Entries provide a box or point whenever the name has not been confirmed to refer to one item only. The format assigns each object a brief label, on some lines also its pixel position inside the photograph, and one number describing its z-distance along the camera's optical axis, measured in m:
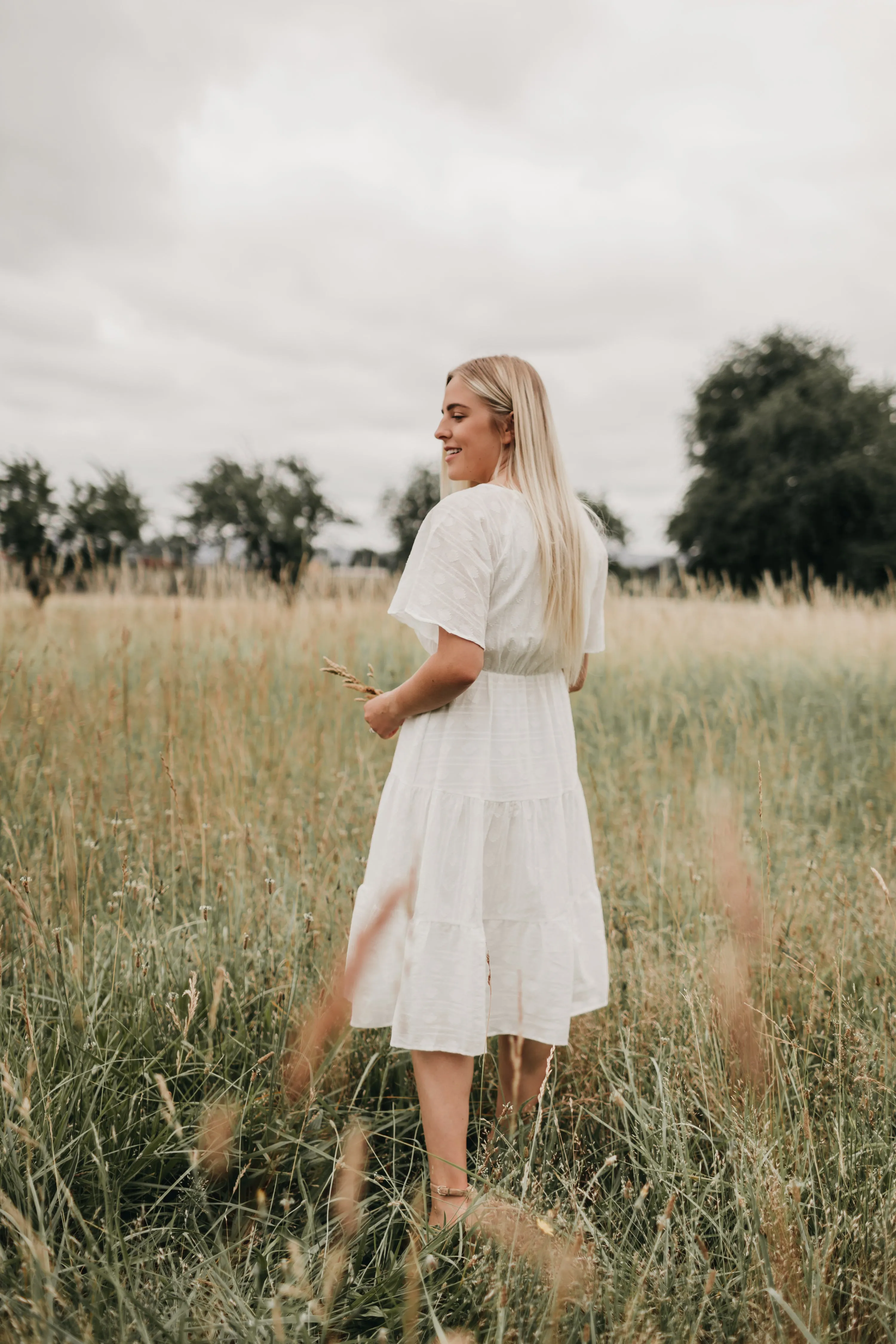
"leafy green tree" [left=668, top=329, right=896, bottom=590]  27.81
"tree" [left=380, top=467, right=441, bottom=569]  44.16
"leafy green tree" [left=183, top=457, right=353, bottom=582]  40.19
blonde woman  1.53
